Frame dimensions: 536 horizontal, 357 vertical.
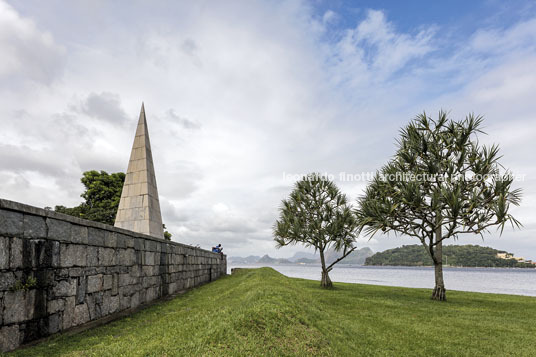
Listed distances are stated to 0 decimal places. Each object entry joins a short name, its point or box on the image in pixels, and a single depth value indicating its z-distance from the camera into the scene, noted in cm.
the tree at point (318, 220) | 1927
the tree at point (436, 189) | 1395
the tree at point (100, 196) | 2838
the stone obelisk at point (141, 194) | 1386
